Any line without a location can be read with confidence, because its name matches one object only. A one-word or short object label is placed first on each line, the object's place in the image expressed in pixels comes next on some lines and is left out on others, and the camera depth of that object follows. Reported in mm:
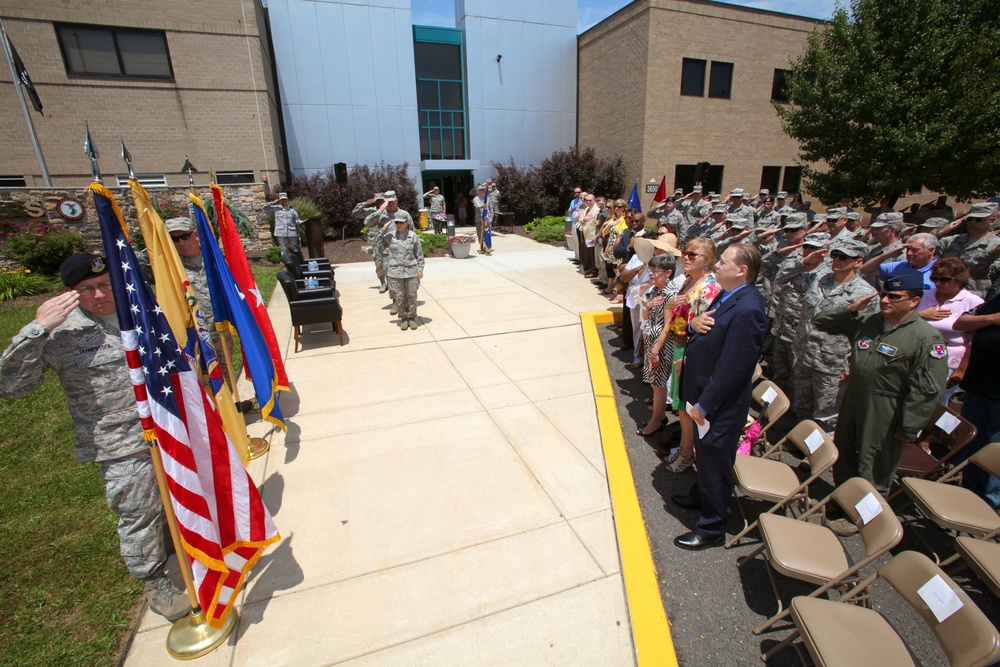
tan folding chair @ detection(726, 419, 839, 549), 3338
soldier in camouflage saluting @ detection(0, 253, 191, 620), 2719
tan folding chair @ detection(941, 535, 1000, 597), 2603
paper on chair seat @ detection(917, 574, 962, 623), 2130
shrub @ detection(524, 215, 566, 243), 18234
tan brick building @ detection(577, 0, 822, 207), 19781
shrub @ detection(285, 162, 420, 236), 17984
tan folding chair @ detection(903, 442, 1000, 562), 3082
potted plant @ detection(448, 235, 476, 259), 14912
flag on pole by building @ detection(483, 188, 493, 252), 15820
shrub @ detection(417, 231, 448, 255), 15977
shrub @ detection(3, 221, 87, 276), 11438
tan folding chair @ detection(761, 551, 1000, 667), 1988
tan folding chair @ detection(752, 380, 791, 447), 4152
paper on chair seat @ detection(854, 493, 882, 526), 2723
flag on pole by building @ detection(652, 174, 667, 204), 14312
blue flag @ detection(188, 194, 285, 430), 4270
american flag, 2541
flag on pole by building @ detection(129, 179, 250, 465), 3064
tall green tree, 11297
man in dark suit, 3040
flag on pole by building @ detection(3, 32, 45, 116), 12742
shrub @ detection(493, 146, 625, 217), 21844
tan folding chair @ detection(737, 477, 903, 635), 2582
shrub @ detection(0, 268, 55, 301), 10836
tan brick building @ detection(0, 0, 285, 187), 15219
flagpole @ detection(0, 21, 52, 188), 13548
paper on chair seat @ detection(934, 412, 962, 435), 3891
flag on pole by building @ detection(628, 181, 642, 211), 12750
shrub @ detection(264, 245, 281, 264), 14414
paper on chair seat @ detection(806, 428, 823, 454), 3607
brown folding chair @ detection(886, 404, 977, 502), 3844
